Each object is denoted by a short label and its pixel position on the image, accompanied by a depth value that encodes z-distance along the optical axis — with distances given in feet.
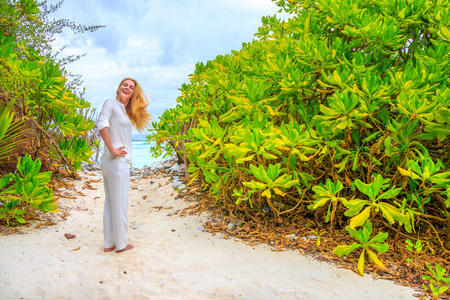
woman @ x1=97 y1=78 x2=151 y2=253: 10.40
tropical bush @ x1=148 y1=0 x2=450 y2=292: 8.78
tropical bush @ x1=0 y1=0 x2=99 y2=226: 12.14
